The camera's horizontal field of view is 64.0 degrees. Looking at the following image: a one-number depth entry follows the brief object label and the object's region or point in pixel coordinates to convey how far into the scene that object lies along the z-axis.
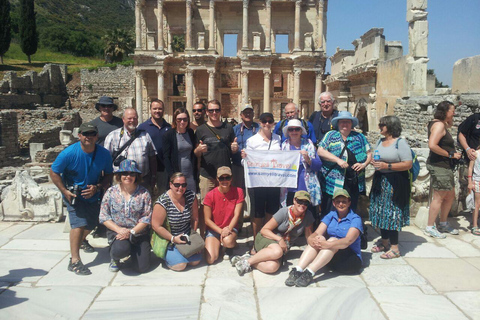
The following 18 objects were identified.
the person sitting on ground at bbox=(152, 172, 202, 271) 4.81
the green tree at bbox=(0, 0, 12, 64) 38.88
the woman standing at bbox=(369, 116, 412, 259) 5.02
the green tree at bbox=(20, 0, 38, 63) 41.75
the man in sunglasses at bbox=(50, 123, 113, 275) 4.81
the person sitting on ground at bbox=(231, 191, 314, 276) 4.68
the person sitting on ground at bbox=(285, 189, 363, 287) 4.44
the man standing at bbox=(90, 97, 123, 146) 5.88
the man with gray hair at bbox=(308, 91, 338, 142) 6.03
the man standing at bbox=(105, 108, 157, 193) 5.43
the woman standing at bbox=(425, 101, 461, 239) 5.70
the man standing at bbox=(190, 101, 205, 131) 5.86
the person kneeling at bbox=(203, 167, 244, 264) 5.05
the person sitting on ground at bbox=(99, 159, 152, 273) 4.75
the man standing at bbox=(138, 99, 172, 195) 5.96
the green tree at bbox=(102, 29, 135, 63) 42.25
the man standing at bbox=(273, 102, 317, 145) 5.91
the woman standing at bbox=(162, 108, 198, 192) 5.60
